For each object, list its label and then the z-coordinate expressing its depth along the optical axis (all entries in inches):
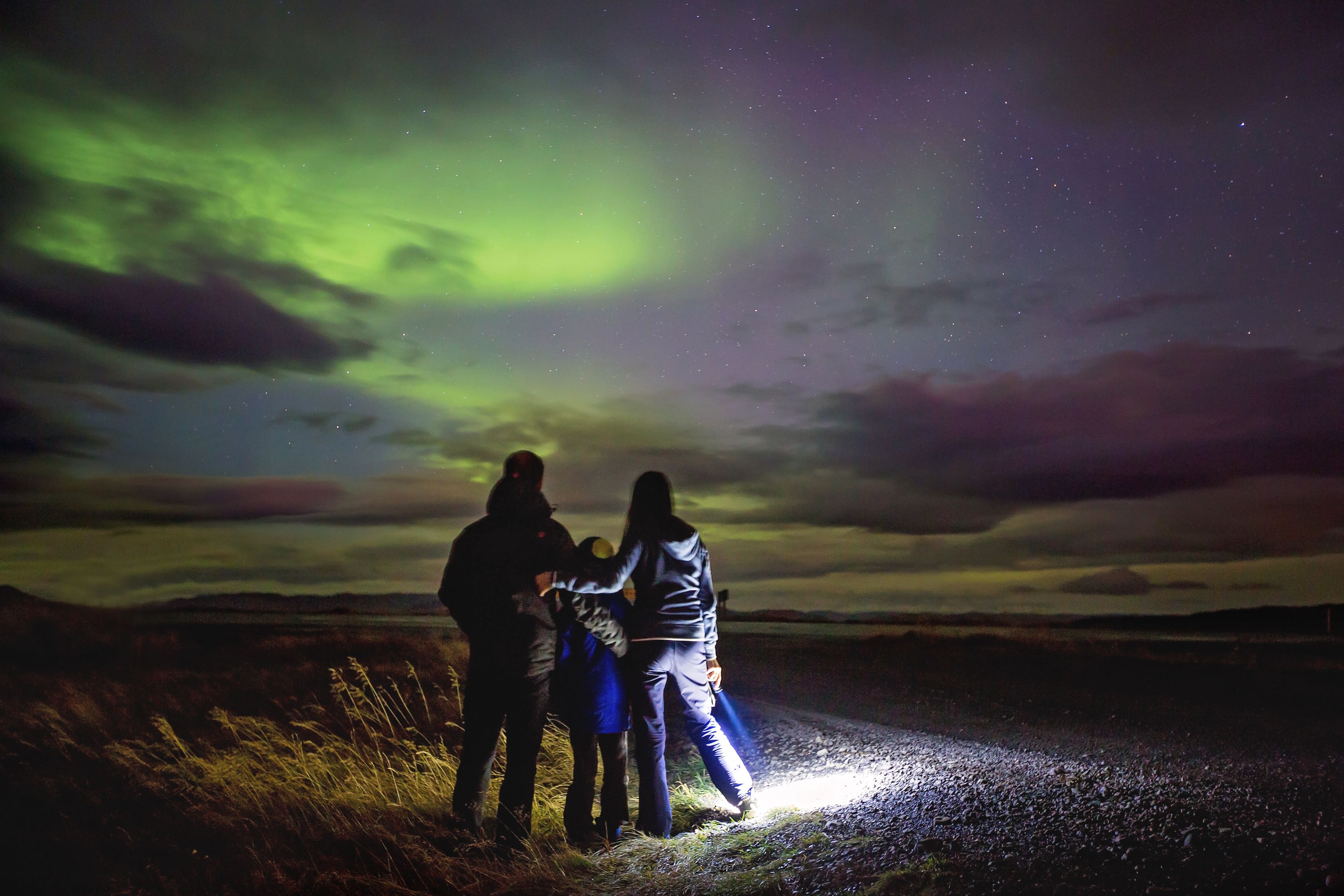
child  213.6
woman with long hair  214.4
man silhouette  208.7
